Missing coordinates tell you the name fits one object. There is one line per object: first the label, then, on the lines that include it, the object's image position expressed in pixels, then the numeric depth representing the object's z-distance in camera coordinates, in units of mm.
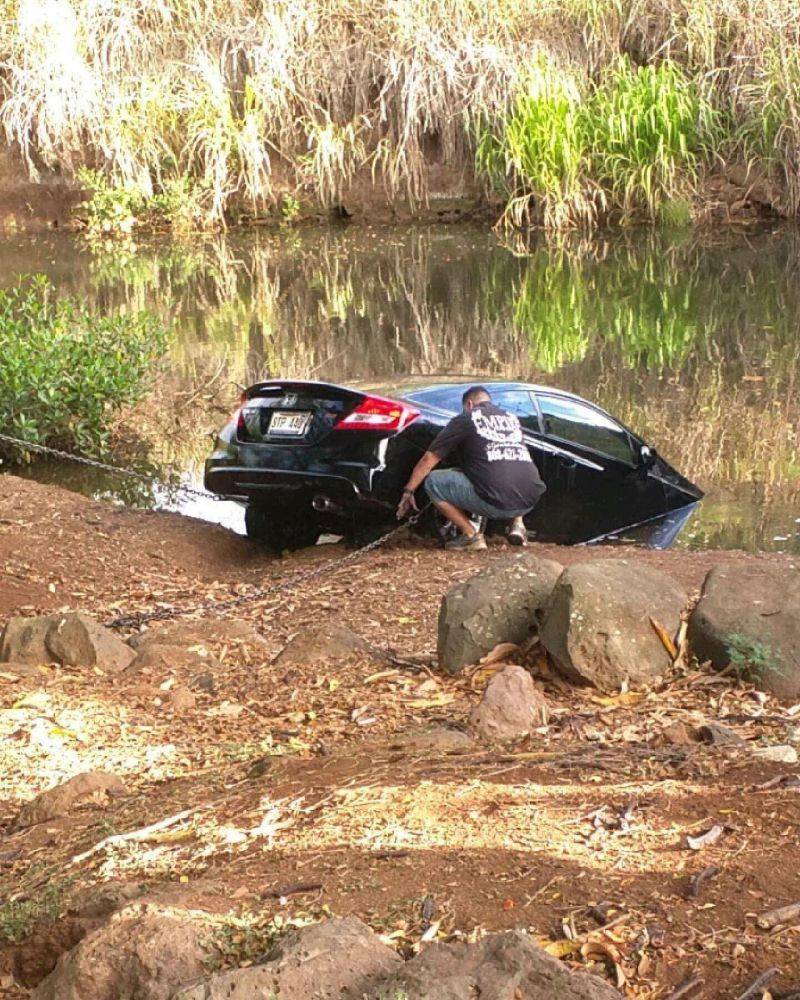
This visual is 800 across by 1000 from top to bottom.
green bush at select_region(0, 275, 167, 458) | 13180
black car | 10125
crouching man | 10031
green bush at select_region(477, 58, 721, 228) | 27719
